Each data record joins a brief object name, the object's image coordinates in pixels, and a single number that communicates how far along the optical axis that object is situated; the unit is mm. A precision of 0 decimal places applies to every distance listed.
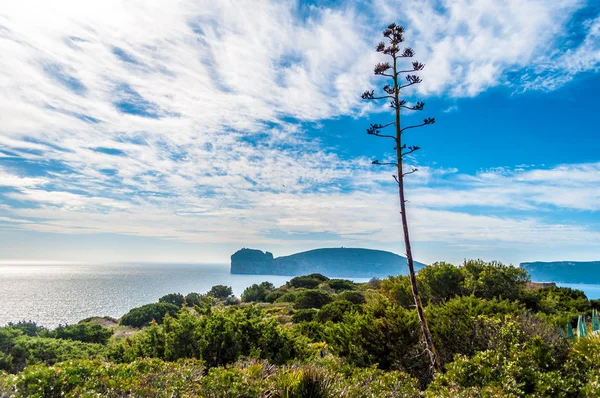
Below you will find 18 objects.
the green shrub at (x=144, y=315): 27453
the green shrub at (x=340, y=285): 45219
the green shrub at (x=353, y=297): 31231
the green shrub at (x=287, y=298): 36250
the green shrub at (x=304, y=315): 24078
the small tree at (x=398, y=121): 7273
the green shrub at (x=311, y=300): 30731
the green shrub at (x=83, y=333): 19438
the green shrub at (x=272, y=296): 39469
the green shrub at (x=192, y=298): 35562
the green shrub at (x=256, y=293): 42562
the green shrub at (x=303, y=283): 47581
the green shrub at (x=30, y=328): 19422
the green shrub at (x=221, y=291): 45031
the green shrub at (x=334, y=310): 21522
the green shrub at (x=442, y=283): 22578
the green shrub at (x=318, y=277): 52006
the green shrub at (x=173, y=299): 37500
